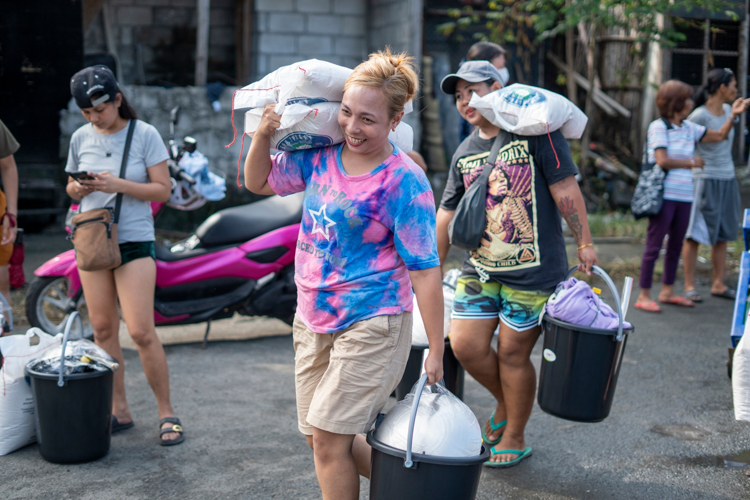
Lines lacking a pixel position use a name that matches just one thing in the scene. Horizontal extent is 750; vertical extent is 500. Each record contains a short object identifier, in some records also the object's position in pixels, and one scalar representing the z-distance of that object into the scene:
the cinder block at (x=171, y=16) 11.54
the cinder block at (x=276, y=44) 10.47
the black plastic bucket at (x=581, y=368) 3.10
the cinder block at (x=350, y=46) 10.86
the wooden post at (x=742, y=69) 11.67
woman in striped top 6.15
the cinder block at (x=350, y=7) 10.77
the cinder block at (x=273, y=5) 10.37
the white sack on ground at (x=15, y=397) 3.44
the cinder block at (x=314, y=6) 10.50
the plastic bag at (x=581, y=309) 3.12
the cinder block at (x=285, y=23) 10.46
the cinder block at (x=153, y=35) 11.46
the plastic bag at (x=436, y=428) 2.25
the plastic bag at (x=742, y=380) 2.91
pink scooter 4.99
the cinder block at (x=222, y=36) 11.83
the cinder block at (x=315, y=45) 10.58
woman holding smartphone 3.56
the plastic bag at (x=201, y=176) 4.89
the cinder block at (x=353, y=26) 10.85
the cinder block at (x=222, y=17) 11.79
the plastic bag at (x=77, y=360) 3.37
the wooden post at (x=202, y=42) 9.68
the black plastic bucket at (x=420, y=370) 3.53
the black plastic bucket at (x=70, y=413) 3.29
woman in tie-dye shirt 2.34
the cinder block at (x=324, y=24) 10.59
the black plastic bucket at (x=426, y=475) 2.20
